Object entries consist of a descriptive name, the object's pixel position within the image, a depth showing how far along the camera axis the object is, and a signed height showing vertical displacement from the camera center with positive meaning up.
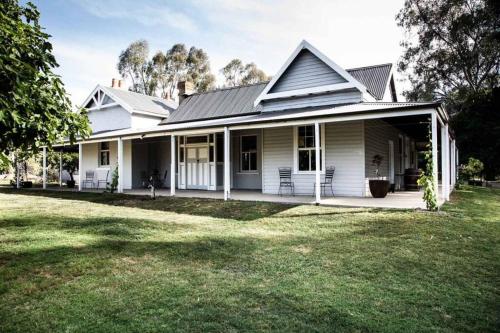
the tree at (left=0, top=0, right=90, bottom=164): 4.18 +1.08
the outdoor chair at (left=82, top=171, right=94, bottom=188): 19.23 -0.37
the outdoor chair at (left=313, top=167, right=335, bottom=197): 12.29 -0.38
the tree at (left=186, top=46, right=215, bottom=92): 45.22 +12.85
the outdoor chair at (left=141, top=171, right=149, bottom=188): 18.28 -0.48
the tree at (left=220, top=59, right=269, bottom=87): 45.88 +12.62
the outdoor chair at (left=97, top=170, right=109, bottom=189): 18.64 -0.47
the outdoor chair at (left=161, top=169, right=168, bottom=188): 18.21 -0.49
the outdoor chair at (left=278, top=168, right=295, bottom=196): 12.81 -0.35
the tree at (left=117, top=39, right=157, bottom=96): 44.06 +13.00
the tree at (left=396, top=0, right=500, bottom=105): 28.98 +10.55
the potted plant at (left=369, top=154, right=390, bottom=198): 11.41 -0.59
